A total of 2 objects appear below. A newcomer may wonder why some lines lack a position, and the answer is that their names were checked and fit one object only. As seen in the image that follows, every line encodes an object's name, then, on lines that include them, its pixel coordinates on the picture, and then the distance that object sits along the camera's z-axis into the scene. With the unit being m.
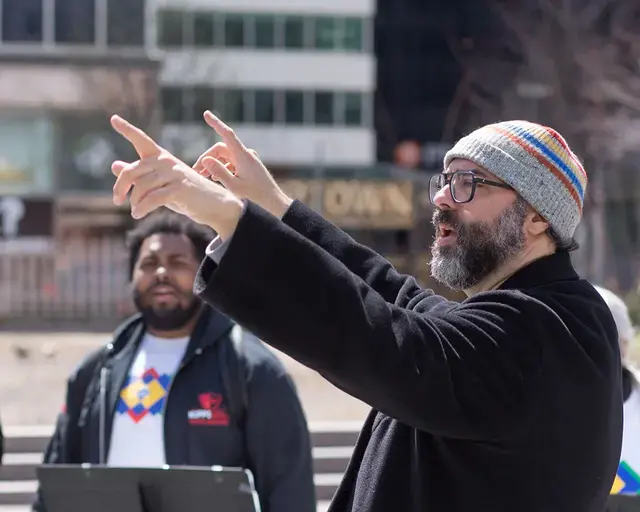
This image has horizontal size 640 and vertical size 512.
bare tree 18.31
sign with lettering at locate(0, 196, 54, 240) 26.25
